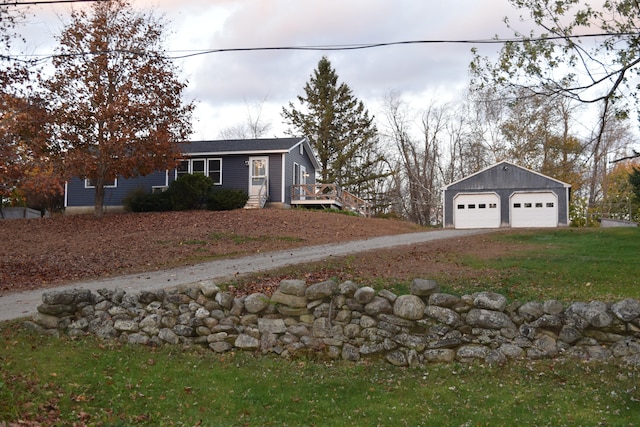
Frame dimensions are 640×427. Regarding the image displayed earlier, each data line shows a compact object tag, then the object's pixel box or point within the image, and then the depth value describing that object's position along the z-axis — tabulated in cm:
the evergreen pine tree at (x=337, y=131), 4344
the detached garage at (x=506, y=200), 2900
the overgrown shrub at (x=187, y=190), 2694
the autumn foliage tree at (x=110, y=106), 2434
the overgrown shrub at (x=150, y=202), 2727
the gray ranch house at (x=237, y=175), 2948
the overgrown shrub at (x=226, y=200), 2691
